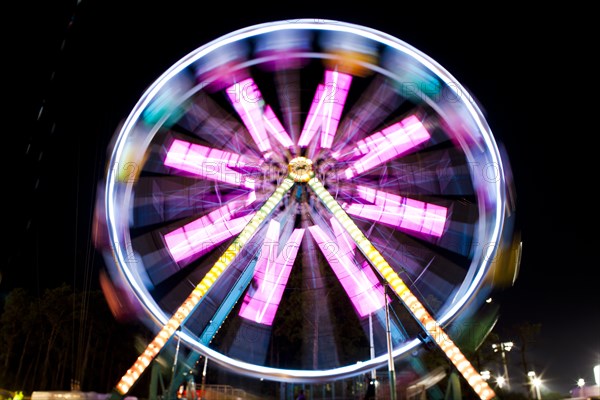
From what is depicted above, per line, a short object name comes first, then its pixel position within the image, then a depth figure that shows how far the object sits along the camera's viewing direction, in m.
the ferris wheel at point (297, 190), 10.55
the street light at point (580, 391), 16.04
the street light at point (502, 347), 27.06
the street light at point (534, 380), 32.74
